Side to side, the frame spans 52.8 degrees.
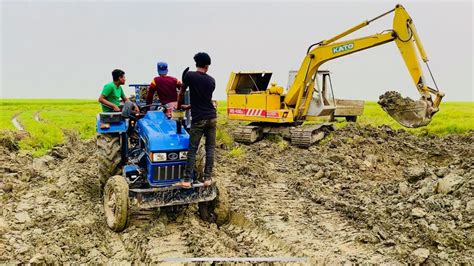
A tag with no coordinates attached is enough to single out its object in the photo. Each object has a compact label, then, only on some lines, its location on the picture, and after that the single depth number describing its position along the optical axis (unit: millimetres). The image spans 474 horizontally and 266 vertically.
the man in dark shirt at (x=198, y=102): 6370
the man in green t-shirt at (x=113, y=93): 8450
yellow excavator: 11148
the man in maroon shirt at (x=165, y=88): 7367
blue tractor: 6500
